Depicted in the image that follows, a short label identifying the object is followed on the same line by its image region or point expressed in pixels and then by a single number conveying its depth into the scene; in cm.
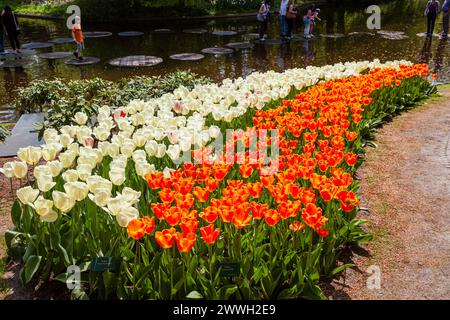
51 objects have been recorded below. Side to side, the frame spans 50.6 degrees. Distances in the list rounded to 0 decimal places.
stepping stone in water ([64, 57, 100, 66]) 1450
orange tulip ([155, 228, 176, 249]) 296
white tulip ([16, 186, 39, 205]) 347
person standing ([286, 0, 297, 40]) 1738
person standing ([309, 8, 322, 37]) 1891
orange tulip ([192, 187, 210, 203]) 354
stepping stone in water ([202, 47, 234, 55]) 1570
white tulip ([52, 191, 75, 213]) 337
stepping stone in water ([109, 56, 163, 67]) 1422
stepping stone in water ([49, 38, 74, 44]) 1873
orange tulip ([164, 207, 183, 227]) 317
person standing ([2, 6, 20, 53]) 1531
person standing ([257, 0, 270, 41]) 1788
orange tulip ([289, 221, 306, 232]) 340
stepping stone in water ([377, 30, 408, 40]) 1844
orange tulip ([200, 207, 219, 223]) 324
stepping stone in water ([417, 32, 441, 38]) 1866
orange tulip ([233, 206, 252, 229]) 321
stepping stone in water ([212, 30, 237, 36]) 1981
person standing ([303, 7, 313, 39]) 1862
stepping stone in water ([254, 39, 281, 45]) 1770
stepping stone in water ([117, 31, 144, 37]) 2050
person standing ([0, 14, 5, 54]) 1565
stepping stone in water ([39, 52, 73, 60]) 1559
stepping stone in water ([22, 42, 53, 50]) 1753
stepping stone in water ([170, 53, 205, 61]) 1489
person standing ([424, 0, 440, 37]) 1781
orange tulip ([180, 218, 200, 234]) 303
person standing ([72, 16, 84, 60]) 1435
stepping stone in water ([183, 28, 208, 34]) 2065
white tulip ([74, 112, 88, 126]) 558
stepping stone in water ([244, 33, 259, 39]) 1894
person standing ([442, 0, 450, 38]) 1809
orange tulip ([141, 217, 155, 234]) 302
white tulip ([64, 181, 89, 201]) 346
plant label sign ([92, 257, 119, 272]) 320
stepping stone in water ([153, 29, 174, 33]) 2111
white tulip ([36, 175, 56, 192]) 364
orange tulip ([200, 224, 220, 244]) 303
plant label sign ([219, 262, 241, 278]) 318
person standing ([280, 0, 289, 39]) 1770
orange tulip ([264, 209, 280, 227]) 332
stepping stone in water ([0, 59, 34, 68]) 1430
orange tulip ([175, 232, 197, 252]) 295
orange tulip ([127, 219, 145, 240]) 298
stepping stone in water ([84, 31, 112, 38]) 2061
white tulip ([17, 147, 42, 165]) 410
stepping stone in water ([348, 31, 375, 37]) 1942
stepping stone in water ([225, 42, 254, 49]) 1669
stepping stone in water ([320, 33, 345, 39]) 1911
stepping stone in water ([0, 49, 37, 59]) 1556
